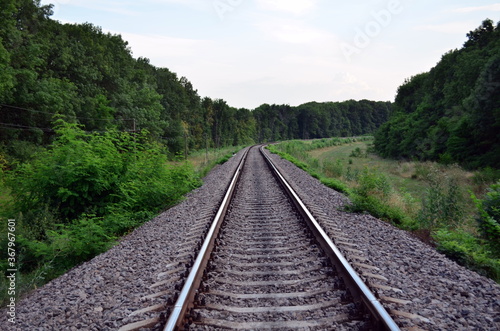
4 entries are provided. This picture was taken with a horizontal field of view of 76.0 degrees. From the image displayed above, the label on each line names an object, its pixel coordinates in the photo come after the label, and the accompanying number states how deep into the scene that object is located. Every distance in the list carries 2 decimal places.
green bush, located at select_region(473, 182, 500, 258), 5.02
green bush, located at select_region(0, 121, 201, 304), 5.98
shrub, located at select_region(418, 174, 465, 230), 7.14
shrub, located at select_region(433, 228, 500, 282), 4.27
